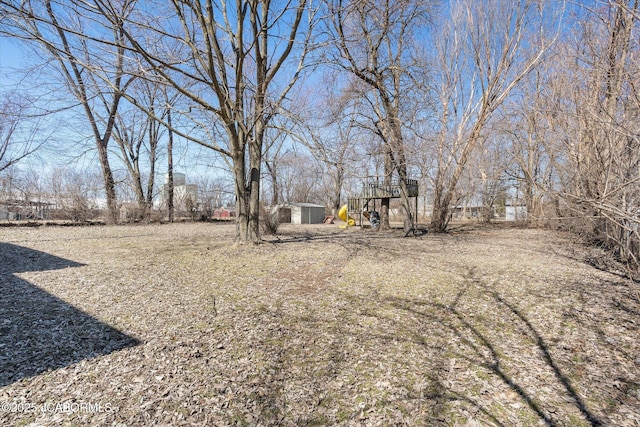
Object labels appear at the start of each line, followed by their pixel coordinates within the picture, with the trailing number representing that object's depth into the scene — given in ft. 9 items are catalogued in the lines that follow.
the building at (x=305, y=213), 74.49
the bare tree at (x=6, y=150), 54.54
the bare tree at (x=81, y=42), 15.53
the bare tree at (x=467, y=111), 37.91
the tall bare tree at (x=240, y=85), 19.49
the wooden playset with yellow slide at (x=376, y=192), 45.37
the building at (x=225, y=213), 92.46
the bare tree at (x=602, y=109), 12.88
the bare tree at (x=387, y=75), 33.71
